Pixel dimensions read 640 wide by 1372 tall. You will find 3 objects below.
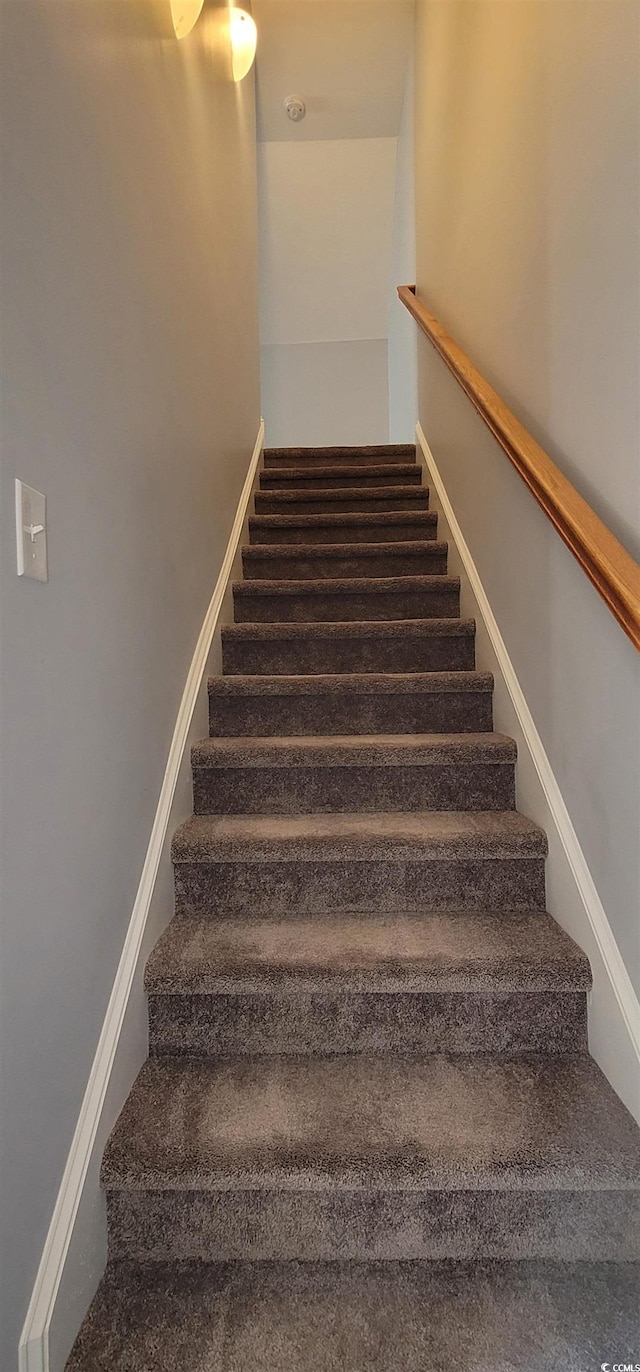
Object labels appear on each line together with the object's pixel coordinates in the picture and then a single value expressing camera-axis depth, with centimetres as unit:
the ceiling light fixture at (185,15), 163
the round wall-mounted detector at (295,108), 364
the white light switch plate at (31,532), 82
